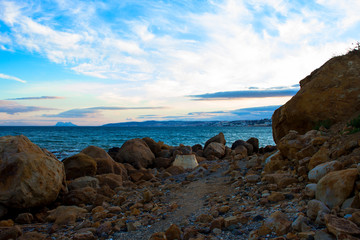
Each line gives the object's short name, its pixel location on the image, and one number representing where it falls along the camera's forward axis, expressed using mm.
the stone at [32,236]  4970
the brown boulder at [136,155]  14891
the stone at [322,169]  5031
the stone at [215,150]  17266
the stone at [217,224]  4547
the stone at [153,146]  17659
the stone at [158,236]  4265
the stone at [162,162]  14953
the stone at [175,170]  12172
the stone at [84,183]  8780
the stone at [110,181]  9512
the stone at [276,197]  5238
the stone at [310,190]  4801
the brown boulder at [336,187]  4156
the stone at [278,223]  3789
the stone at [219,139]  20977
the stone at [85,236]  4855
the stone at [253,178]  7138
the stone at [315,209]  3952
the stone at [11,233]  4993
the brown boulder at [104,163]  11430
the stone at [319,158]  5918
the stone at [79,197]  7520
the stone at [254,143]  20541
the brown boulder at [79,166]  10164
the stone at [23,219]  6301
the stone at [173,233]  4391
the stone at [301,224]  3678
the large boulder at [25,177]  6531
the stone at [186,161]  12998
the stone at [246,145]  19578
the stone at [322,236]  3242
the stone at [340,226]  3082
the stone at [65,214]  6112
